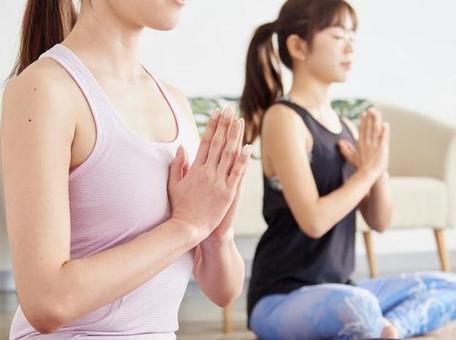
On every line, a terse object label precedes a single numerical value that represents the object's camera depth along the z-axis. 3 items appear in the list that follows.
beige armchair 6.10
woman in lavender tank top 1.29
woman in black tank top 3.15
